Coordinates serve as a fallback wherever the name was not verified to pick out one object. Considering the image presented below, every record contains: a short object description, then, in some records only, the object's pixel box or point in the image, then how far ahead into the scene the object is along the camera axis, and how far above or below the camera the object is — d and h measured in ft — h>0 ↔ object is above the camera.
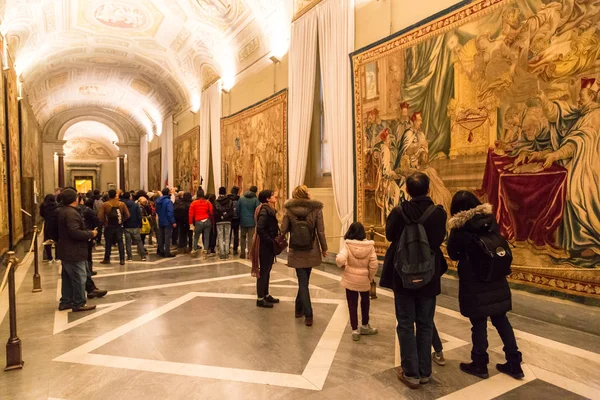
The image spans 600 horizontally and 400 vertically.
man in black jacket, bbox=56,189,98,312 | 17.20 -2.13
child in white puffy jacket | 14.01 -2.60
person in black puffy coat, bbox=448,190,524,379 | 10.68 -2.59
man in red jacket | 31.67 -1.59
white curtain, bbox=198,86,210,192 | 53.26 +7.60
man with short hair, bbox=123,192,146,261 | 30.30 -2.04
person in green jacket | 30.76 -1.11
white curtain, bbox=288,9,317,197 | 30.87 +8.37
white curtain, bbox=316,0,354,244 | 26.96 +6.95
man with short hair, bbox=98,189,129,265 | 28.96 -1.49
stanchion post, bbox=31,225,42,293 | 22.02 -4.63
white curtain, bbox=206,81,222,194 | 49.85 +8.37
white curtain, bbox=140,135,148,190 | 93.15 +7.78
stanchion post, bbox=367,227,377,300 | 19.85 -4.95
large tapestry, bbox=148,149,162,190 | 81.76 +5.56
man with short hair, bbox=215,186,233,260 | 32.01 -2.26
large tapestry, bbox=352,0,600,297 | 15.03 +3.14
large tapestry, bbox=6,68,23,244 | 33.45 +3.96
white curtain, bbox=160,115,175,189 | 71.26 +7.86
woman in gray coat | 15.67 -1.68
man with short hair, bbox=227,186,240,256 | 33.82 -2.51
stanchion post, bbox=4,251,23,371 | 11.98 -4.40
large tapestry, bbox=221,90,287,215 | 36.45 +4.81
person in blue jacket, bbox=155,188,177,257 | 32.50 -1.73
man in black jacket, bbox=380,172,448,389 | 10.46 -2.67
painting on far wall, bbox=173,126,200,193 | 58.92 +5.51
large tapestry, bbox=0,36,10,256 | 27.83 +0.62
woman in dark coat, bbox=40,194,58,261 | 18.81 -1.29
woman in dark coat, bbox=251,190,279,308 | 17.40 -2.28
